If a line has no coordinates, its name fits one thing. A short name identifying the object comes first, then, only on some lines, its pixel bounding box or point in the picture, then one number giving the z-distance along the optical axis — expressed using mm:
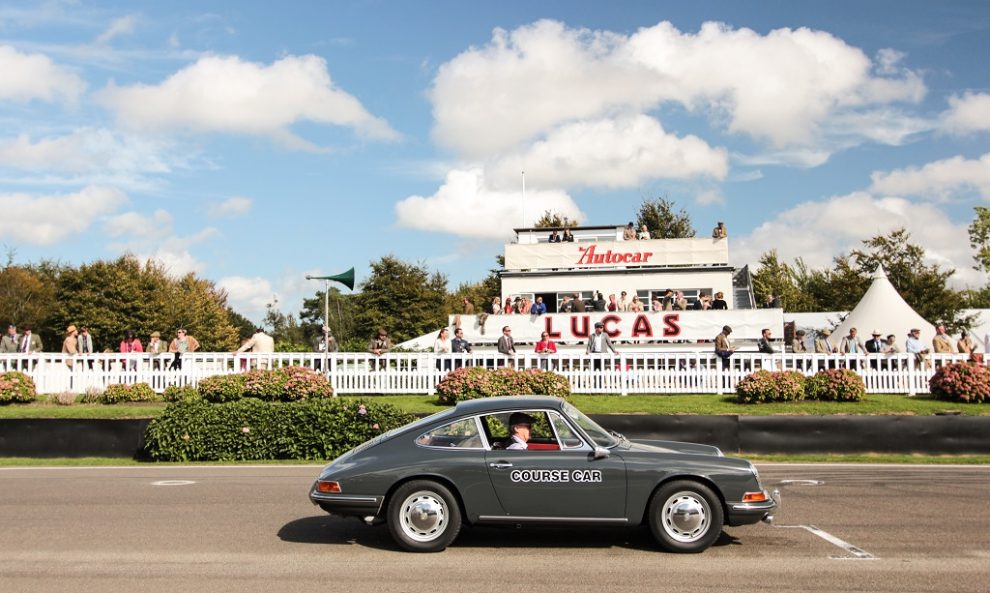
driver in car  8367
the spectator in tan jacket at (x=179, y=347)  23953
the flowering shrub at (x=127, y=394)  22500
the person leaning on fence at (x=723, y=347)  23031
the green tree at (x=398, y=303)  57344
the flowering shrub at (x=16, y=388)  22281
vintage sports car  7922
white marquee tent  31844
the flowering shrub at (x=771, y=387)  20781
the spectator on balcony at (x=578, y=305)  29391
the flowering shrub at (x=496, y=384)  20375
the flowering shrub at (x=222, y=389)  21312
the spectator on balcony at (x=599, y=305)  29656
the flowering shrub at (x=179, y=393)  20872
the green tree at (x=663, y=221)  60031
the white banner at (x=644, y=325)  28484
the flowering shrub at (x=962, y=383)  20328
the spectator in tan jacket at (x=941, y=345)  23156
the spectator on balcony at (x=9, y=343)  24578
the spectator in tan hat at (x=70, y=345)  23938
